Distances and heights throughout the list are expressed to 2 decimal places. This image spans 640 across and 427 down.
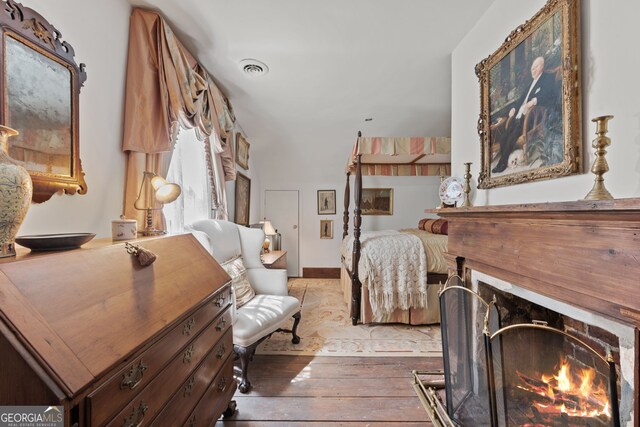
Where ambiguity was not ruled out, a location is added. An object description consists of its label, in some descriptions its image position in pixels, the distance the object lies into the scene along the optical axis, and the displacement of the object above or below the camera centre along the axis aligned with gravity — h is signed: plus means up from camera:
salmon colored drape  1.43 +0.75
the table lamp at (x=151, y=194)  1.38 +0.11
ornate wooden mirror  0.88 +0.46
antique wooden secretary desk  0.53 -0.35
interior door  4.78 -0.06
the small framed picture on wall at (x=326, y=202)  4.81 +0.25
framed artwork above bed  4.77 +0.29
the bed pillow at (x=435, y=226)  3.20 -0.15
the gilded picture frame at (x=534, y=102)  1.01 +0.58
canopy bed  2.53 -0.57
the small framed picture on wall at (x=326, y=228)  4.82 -0.28
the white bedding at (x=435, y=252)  2.56 -0.40
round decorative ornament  1.70 +0.18
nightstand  3.00 -0.59
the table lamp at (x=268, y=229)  3.99 -0.25
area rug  2.08 -1.18
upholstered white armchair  1.64 -0.70
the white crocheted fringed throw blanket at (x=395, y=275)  2.52 -0.63
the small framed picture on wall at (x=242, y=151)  3.22 +0.89
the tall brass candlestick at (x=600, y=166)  0.78 +0.17
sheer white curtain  2.02 +0.30
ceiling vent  2.17 +1.37
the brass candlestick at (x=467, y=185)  1.58 +0.20
